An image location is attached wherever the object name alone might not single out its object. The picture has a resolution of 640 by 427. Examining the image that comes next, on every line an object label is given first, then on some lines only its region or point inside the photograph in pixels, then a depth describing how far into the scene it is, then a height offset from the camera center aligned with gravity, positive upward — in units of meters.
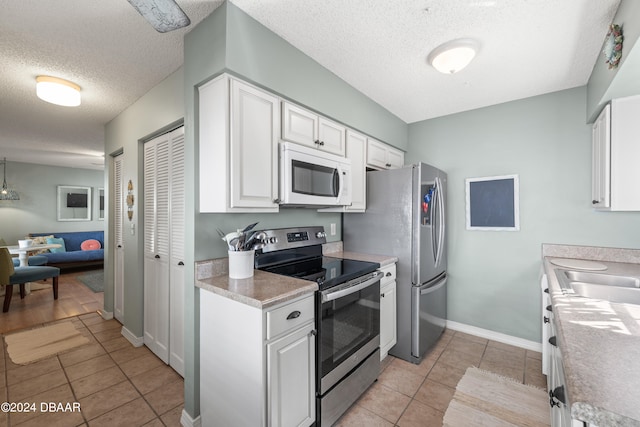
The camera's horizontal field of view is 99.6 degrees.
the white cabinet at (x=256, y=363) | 1.31 -0.80
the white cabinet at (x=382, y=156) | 2.86 +0.64
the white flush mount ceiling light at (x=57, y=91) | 2.33 +1.08
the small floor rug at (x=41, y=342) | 2.62 -1.38
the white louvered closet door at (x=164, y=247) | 2.27 -0.32
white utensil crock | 1.67 -0.33
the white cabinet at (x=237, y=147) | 1.57 +0.40
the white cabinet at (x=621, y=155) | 1.79 +0.38
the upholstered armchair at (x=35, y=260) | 4.86 -0.87
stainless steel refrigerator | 2.46 -0.26
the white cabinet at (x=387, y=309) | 2.31 -0.87
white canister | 4.49 -0.52
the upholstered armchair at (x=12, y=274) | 3.73 -0.89
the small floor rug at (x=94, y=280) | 4.87 -1.35
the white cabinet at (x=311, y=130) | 1.93 +0.65
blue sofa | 5.70 -0.90
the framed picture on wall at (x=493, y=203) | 2.83 +0.08
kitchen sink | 1.60 -0.48
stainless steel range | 1.62 -0.69
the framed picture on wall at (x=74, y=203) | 6.53 +0.23
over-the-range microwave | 1.84 +0.26
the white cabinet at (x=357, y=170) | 2.55 +0.40
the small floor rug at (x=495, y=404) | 1.78 -1.38
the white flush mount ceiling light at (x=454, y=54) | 1.89 +1.12
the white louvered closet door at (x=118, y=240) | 3.17 -0.34
